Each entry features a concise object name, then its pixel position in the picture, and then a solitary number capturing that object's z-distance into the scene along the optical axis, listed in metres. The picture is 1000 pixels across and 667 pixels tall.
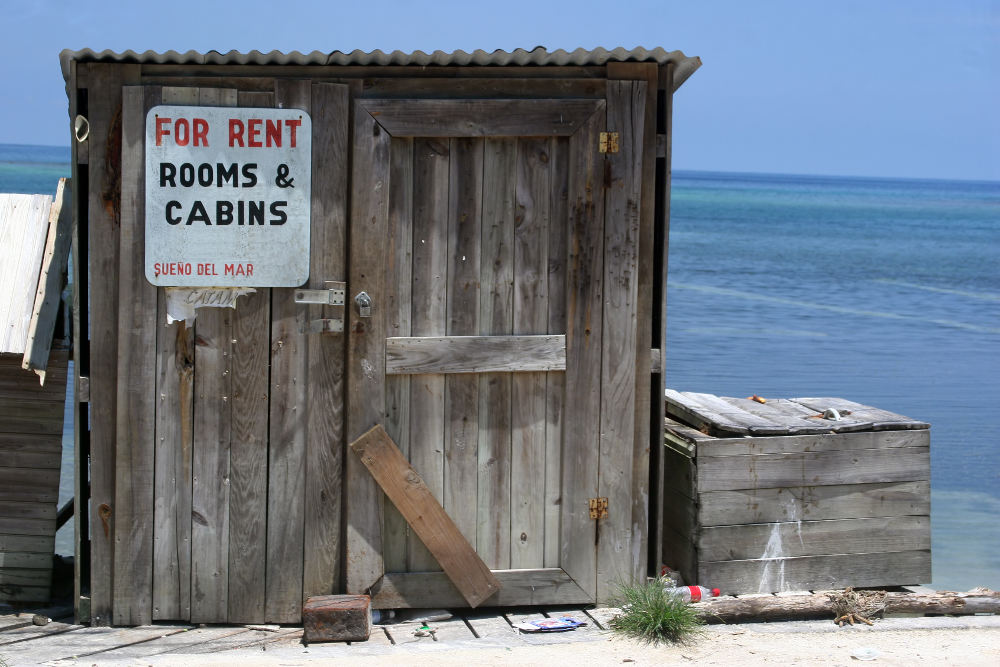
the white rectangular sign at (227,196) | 5.23
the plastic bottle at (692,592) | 5.66
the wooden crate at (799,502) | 5.86
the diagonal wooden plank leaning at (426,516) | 5.46
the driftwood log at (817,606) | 5.62
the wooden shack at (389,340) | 5.29
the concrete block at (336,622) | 5.30
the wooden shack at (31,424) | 5.88
